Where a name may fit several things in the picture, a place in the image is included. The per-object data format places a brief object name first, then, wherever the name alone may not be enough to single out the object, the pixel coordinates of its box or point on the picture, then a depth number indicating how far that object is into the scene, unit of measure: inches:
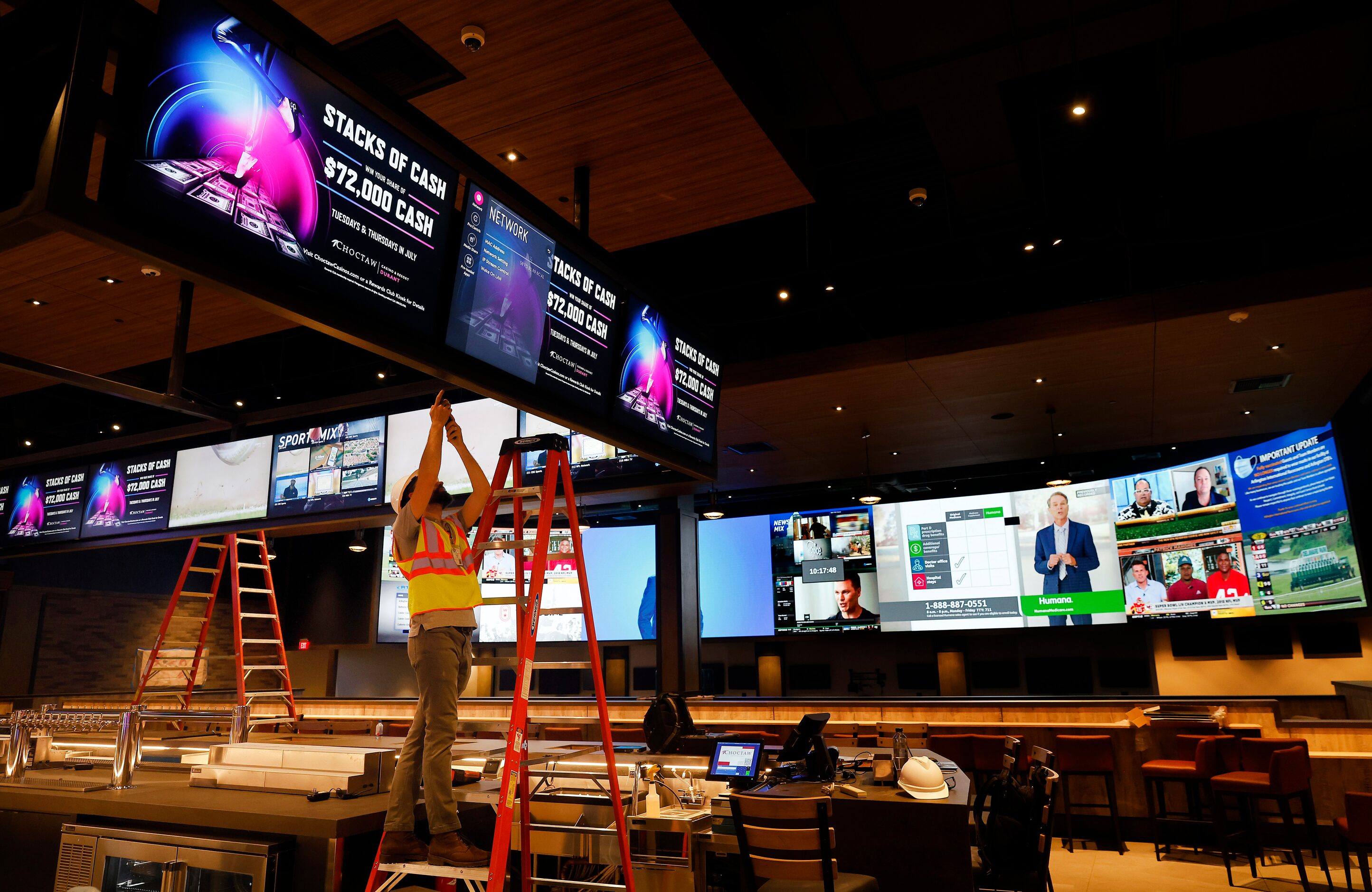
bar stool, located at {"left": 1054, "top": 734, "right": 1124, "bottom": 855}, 267.0
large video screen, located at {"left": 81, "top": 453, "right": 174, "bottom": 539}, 260.4
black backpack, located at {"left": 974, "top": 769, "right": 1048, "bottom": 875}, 156.7
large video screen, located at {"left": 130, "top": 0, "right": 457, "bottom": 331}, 72.3
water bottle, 163.5
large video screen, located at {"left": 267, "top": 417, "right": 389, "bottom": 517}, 234.8
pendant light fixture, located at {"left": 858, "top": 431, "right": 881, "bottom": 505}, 351.6
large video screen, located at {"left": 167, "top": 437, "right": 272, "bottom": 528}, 247.4
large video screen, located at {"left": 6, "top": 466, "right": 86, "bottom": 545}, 275.7
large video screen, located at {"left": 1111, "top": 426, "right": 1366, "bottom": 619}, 322.0
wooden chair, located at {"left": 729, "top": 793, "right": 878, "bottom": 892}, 118.3
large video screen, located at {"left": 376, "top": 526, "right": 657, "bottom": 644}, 459.2
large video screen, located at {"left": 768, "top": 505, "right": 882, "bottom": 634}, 442.0
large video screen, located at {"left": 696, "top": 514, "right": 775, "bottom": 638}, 466.0
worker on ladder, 100.3
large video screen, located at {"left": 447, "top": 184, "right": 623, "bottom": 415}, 111.3
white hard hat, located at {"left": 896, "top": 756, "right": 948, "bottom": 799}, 145.9
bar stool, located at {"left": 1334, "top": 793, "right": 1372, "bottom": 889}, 183.3
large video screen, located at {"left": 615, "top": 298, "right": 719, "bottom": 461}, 146.6
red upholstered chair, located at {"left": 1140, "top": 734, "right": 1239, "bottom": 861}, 246.1
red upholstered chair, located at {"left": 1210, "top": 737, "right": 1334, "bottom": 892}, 218.4
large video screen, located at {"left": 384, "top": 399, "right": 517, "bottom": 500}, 226.7
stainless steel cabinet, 102.7
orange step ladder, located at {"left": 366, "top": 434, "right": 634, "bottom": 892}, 95.4
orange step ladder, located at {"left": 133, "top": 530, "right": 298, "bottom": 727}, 213.2
